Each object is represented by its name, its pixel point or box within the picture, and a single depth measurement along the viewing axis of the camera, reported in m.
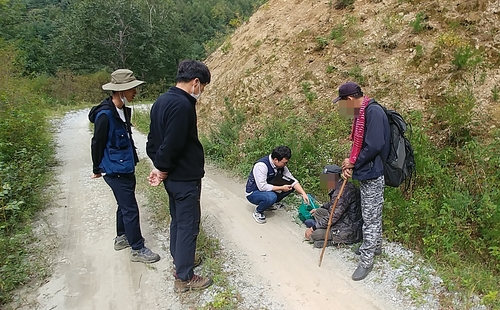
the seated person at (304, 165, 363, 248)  3.76
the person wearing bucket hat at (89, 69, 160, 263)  3.46
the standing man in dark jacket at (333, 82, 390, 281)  3.02
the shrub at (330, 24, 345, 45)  8.49
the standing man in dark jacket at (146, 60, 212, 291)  2.81
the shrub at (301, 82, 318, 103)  7.71
